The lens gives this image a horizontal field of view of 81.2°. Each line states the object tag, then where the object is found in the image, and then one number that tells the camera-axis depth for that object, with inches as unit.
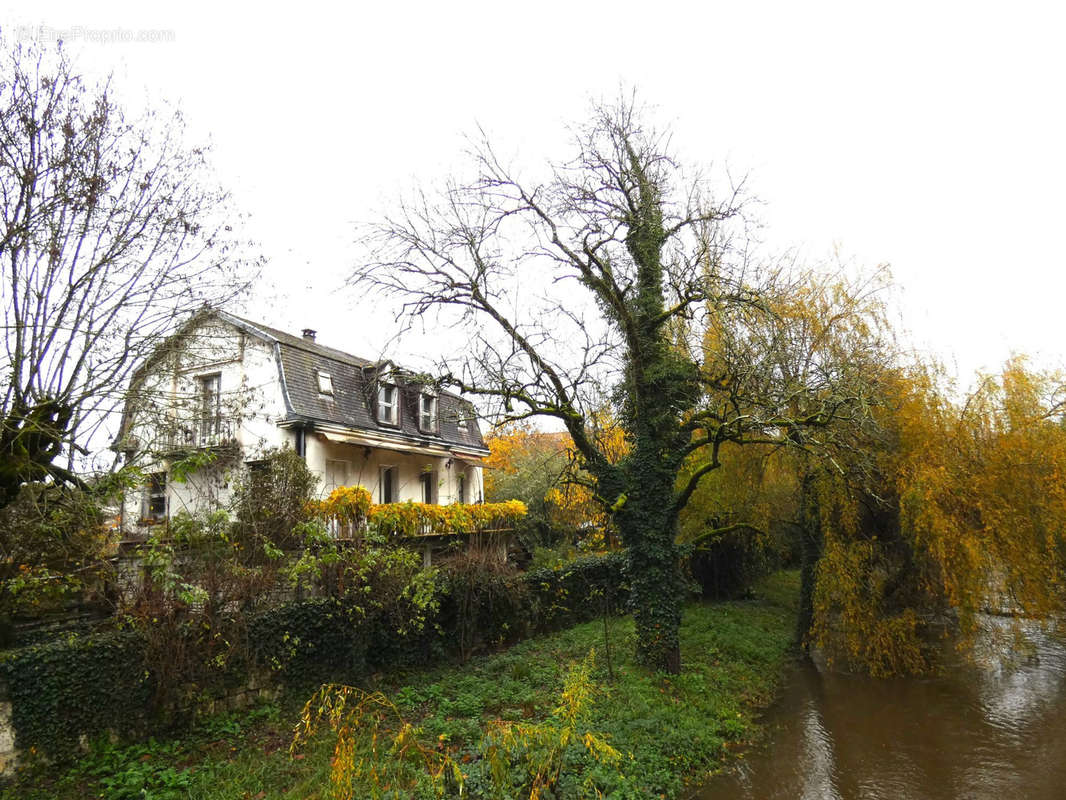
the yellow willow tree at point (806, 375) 403.2
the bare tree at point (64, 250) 257.0
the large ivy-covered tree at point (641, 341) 434.3
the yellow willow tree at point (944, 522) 406.6
